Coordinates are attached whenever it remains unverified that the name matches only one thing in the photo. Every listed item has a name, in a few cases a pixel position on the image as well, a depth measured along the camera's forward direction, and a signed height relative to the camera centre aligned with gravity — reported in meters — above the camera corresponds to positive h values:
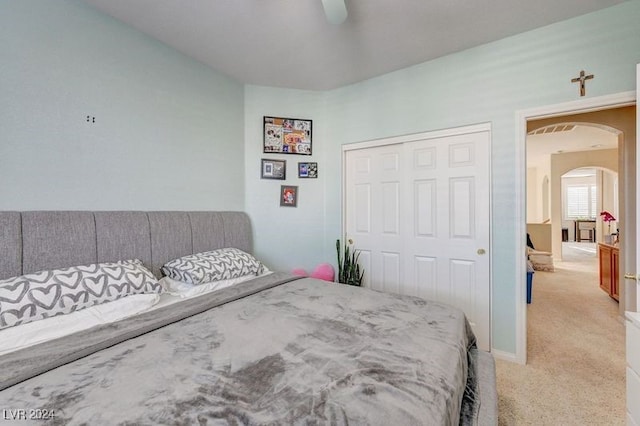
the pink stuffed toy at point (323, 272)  3.01 -0.66
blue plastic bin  3.38 -0.87
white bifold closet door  2.40 -0.04
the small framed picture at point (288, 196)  3.14 +0.20
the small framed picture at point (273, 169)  3.06 +0.51
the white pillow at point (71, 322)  1.13 -0.51
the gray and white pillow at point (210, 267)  1.90 -0.40
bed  0.75 -0.53
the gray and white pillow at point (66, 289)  1.20 -0.38
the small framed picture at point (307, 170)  3.19 +0.52
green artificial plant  3.01 -0.59
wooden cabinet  3.52 -0.78
